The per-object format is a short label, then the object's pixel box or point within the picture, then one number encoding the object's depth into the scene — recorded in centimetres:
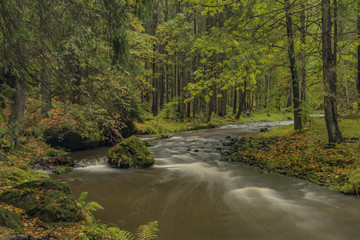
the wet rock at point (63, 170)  812
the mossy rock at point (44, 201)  352
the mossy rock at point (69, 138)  1165
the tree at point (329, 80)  798
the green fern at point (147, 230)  350
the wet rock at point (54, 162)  889
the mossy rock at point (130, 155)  926
